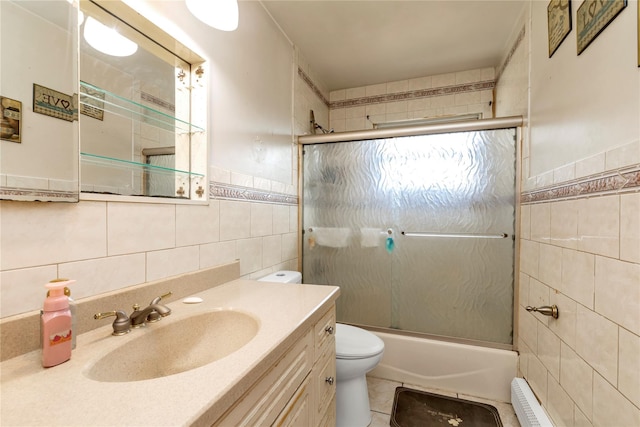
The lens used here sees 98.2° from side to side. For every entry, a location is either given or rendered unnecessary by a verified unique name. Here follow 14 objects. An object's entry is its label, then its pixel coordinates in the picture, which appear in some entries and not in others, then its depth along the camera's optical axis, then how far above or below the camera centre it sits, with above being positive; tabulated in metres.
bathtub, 1.65 -0.97
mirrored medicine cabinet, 0.73 +0.33
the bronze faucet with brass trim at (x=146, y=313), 0.78 -0.29
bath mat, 1.46 -1.11
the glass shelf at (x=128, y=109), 0.80 +0.34
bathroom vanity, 0.44 -0.32
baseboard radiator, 1.23 -0.93
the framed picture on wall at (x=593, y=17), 0.83 +0.64
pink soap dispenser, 0.56 -0.24
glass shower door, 1.73 -0.12
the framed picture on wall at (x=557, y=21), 1.12 +0.82
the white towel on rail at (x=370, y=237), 1.97 -0.18
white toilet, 1.37 -0.82
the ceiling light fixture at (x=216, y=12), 0.99 +0.73
